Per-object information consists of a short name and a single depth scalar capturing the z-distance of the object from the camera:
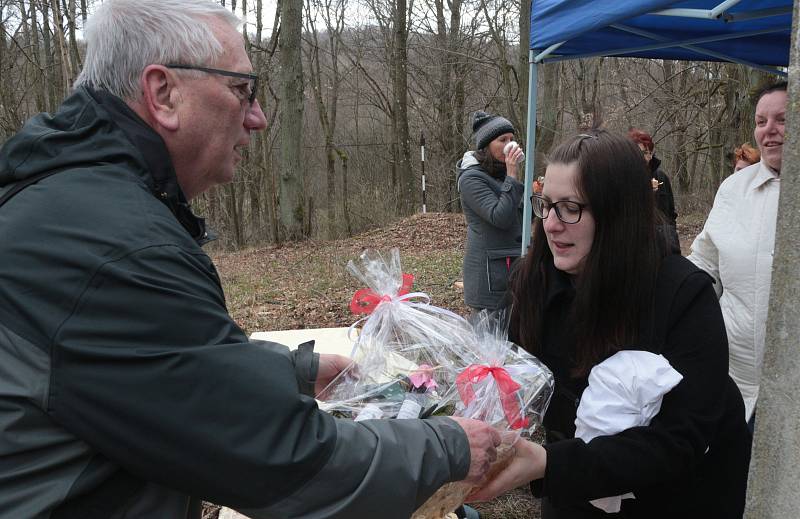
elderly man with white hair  1.03
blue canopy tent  3.37
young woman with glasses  1.65
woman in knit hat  4.23
